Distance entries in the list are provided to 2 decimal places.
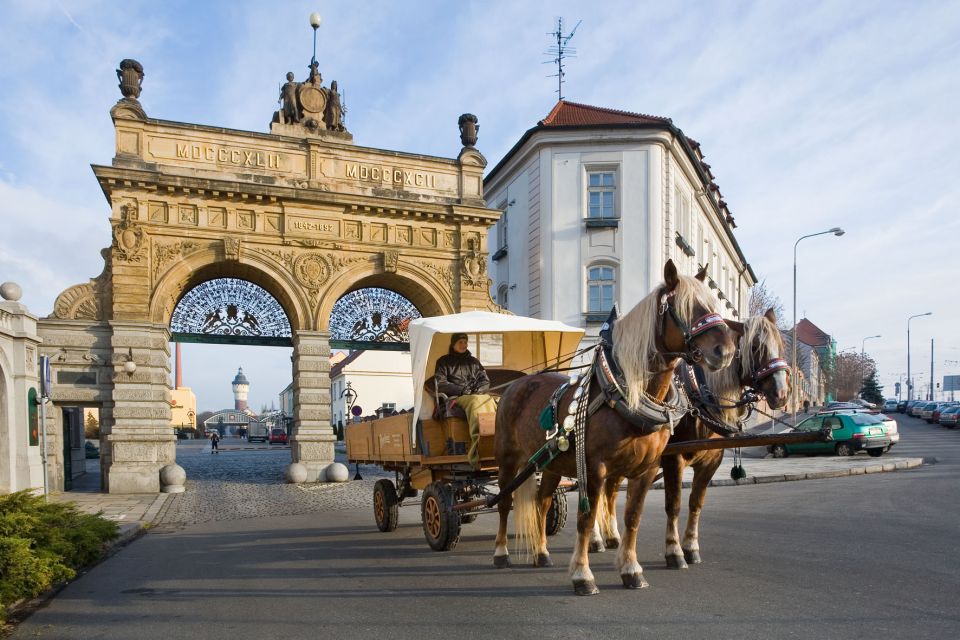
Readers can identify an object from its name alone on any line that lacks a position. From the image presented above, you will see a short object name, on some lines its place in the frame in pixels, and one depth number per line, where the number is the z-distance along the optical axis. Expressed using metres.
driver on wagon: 8.12
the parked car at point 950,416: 39.81
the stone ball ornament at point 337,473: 18.25
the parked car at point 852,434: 22.09
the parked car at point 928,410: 52.83
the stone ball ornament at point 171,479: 16.81
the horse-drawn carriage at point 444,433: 7.97
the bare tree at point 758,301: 39.50
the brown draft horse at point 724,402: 6.29
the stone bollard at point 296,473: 18.23
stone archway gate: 17.17
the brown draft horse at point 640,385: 5.55
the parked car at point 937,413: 46.66
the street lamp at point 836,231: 29.23
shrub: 5.92
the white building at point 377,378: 57.41
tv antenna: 28.25
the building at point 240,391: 125.88
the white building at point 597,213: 23.31
